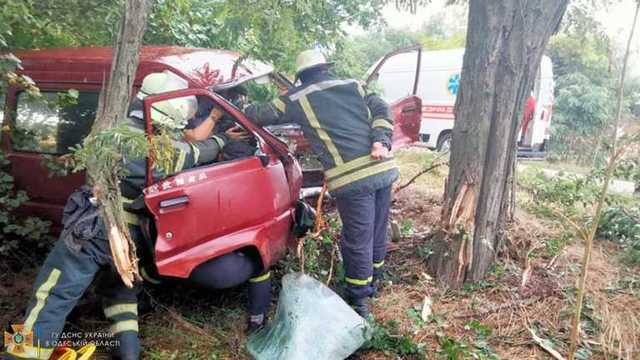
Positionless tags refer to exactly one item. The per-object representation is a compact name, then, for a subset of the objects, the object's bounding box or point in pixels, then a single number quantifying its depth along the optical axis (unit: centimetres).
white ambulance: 1012
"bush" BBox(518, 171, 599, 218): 429
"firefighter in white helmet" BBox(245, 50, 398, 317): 317
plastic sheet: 269
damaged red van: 280
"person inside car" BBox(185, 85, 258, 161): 310
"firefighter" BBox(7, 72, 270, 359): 267
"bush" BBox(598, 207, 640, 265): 403
